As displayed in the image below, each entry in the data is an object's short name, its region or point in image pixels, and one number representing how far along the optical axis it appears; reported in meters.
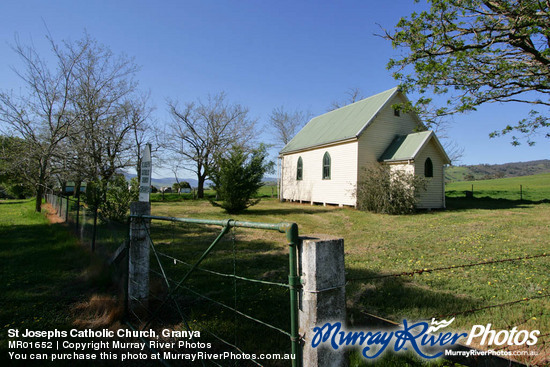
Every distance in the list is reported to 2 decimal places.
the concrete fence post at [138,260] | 3.92
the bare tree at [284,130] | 41.53
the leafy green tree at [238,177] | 15.80
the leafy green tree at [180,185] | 41.56
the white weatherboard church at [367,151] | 16.84
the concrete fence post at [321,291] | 1.70
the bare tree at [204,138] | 31.02
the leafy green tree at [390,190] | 15.16
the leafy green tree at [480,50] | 7.06
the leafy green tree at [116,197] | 9.53
